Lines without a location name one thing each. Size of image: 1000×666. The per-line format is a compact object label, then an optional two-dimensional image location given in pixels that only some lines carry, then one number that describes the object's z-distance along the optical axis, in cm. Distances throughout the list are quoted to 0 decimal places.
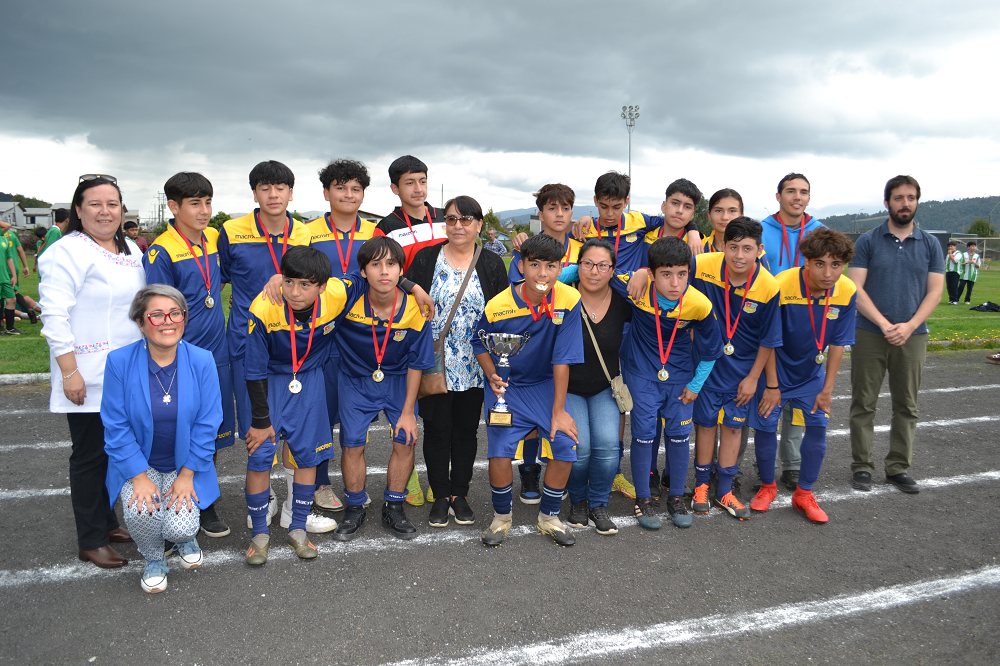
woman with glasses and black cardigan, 414
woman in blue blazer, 328
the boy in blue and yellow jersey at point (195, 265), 395
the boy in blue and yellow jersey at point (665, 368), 411
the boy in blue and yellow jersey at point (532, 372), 393
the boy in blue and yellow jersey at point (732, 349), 421
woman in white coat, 342
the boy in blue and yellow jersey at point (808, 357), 432
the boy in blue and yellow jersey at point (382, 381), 394
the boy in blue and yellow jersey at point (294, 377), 359
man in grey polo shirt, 485
